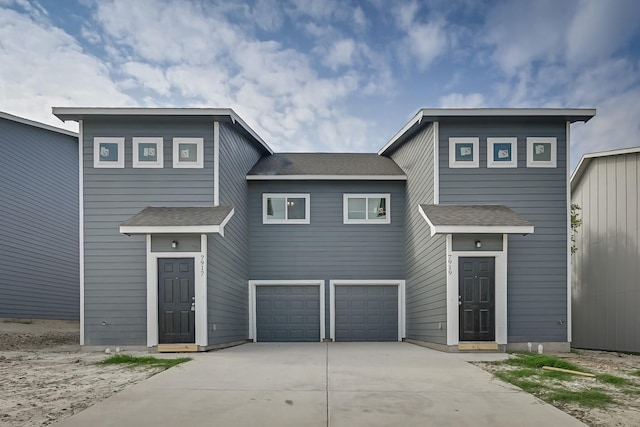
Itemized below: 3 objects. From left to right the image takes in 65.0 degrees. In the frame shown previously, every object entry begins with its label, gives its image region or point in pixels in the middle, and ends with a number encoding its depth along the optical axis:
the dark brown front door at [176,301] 10.82
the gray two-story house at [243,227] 10.79
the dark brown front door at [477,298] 10.74
